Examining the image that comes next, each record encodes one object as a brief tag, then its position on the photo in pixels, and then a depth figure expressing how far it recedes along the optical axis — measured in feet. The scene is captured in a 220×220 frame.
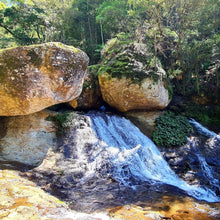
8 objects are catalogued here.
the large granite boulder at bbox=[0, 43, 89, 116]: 18.29
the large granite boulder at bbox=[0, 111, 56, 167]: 19.42
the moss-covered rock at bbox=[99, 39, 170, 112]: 29.24
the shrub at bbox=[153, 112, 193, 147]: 26.55
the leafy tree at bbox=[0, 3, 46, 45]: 39.11
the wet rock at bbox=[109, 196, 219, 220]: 10.41
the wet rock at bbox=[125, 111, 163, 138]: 29.09
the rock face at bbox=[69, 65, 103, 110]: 31.76
